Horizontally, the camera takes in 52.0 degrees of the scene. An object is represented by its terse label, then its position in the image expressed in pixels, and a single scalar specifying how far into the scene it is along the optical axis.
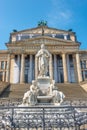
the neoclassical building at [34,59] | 26.39
